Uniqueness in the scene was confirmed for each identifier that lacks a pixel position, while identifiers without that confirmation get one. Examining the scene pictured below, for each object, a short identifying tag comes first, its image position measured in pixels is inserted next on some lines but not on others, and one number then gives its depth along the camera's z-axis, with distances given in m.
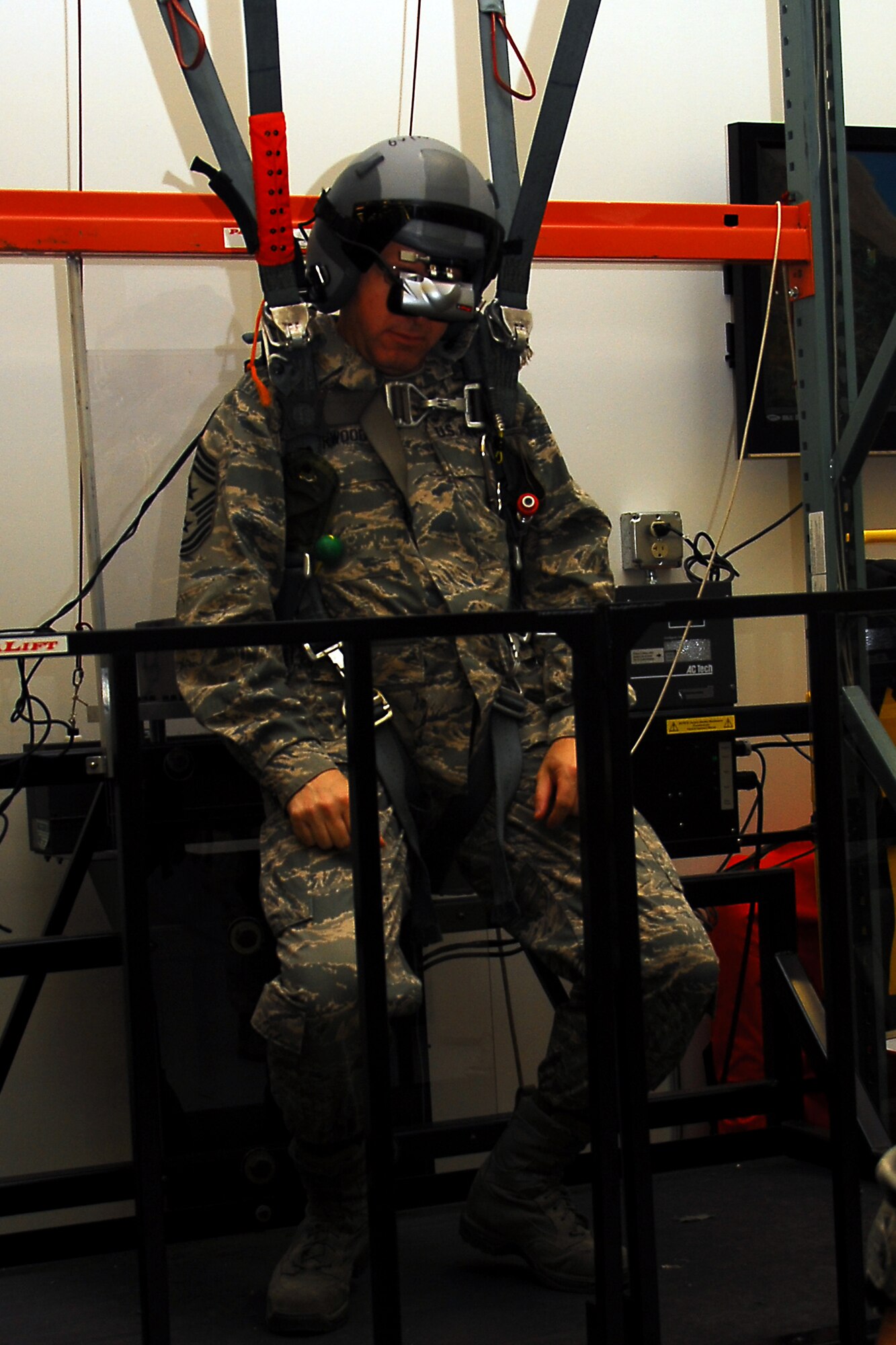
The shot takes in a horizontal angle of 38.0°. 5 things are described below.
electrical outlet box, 2.91
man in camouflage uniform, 1.63
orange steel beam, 2.33
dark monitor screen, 2.91
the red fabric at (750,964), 2.77
